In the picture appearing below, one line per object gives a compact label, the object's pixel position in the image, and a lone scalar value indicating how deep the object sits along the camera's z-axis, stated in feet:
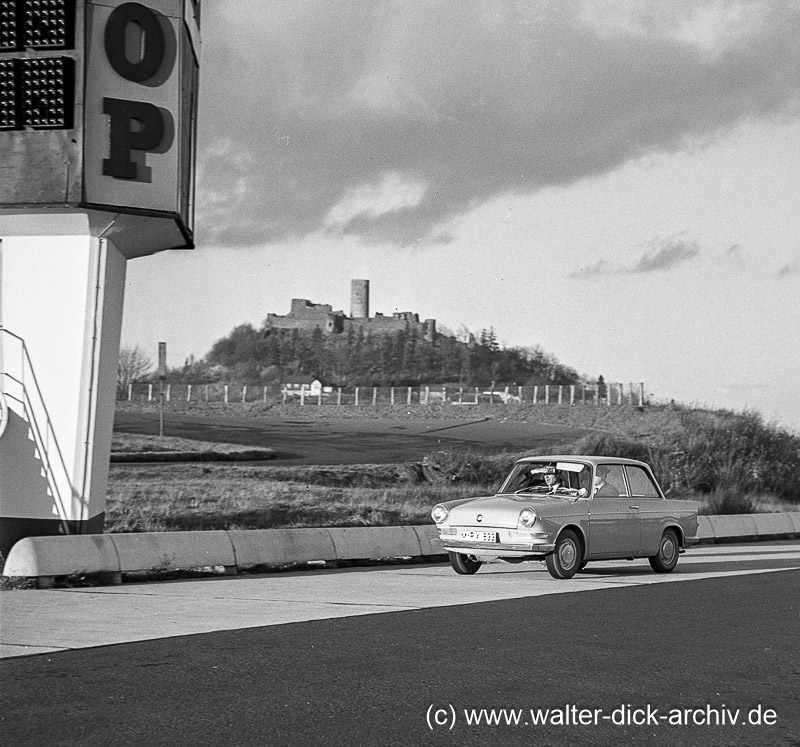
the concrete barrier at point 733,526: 82.48
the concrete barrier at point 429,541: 63.16
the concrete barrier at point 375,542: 58.54
